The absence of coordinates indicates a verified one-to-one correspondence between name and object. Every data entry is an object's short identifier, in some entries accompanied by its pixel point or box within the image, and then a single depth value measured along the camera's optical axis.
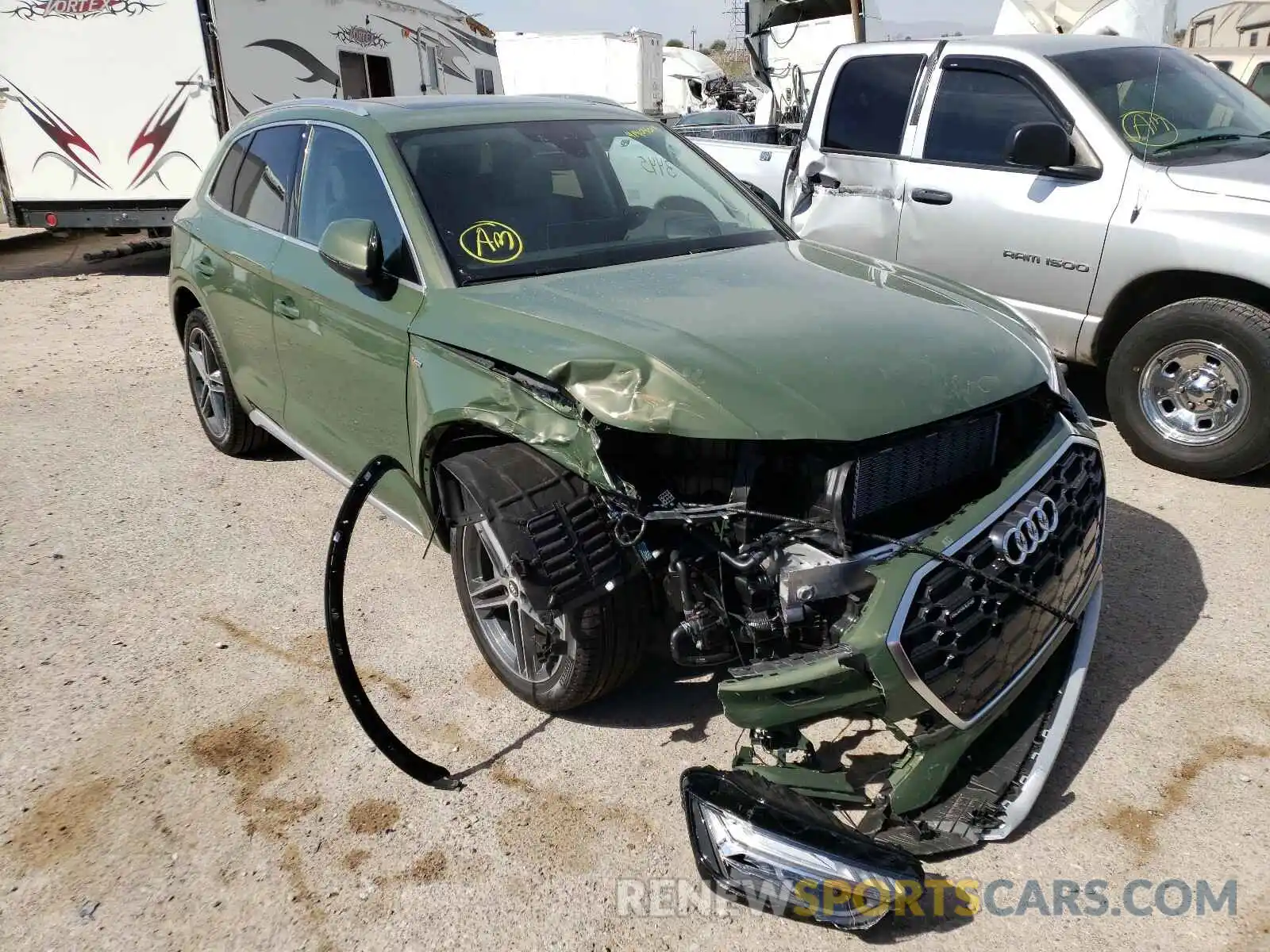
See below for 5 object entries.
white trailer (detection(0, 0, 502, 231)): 10.63
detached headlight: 2.26
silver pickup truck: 4.54
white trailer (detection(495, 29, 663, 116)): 26.47
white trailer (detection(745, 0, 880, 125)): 16.89
